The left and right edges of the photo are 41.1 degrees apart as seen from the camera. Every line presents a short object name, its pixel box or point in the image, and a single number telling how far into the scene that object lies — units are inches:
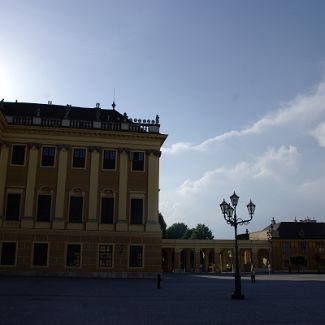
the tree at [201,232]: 5265.8
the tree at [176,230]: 5398.6
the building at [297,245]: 3293.6
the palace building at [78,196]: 1621.6
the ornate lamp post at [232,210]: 938.1
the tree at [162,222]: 4060.5
